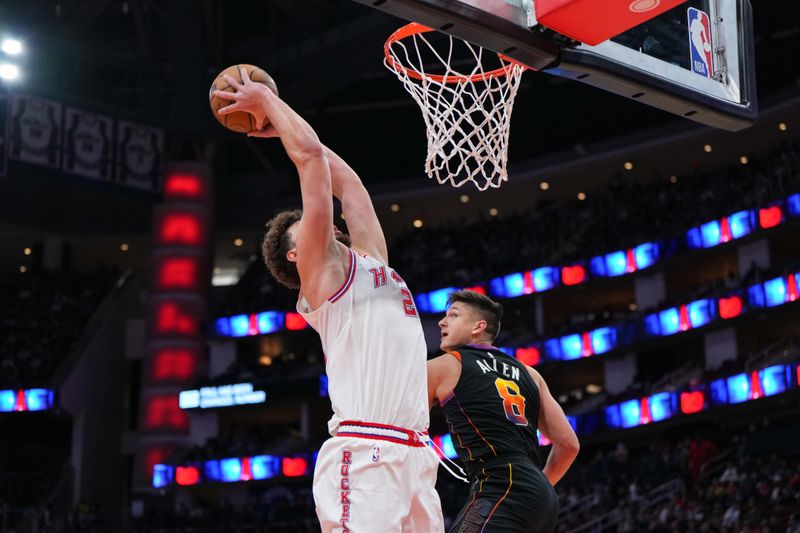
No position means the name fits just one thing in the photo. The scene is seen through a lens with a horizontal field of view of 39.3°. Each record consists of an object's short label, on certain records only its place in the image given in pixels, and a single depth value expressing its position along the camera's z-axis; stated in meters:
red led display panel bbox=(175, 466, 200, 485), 33.91
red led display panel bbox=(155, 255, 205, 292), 37.12
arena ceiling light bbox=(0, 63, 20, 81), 25.72
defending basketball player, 5.76
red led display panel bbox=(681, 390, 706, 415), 28.70
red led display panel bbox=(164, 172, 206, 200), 37.50
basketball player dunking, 4.46
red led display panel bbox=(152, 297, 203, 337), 36.72
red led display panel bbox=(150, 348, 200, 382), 36.22
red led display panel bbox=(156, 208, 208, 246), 37.44
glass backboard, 5.83
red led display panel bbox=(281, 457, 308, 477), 33.31
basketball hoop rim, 8.05
